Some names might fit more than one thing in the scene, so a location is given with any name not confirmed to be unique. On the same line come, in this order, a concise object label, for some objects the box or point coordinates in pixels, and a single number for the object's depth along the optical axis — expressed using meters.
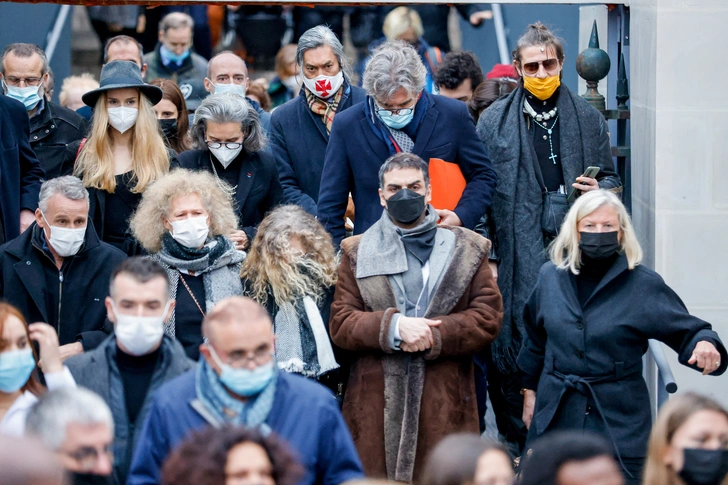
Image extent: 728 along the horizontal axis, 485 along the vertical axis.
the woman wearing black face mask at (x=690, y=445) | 9.19
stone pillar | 14.39
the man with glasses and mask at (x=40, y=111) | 15.13
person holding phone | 13.88
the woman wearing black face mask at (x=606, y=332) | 11.79
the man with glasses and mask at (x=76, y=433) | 8.37
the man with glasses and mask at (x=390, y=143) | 13.45
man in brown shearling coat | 11.88
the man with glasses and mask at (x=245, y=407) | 9.20
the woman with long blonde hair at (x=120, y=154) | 13.70
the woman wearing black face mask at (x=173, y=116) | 16.19
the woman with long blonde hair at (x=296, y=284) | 12.24
